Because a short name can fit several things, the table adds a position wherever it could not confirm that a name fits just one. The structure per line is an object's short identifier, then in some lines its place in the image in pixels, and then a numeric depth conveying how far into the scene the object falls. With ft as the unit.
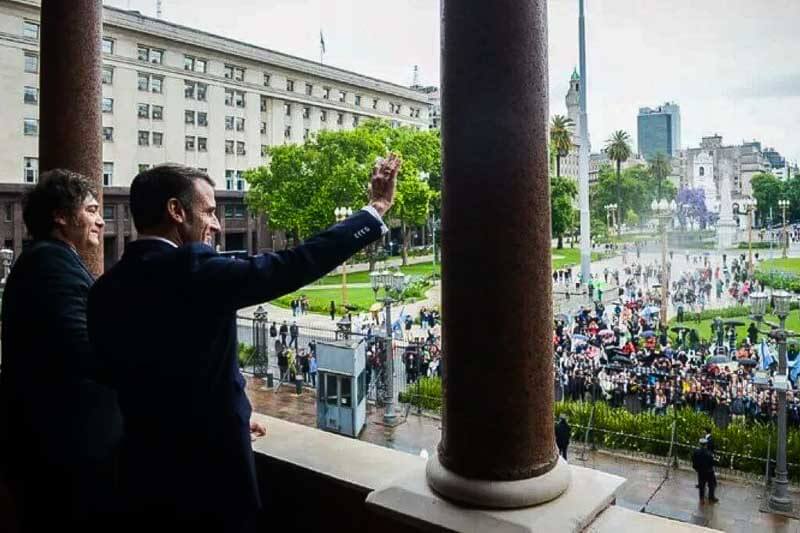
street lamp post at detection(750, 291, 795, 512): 28.99
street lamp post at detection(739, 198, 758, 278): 89.56
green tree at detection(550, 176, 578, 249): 125.70
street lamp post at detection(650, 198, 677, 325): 67.87
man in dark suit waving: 4.68
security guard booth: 39.63
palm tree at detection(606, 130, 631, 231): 175.63
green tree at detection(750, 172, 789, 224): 138.10
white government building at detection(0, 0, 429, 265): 79.56
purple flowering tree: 144.77
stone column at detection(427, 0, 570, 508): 5.50
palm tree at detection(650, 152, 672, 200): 160.54
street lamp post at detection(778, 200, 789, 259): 111.04
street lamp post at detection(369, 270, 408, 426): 41.60
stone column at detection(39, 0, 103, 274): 10.46
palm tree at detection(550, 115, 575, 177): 145.79
